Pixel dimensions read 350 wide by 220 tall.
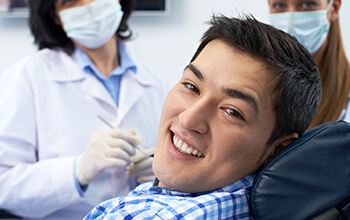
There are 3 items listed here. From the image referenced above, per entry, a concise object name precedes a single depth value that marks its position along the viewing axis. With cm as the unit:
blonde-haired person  135
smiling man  79
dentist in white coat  133
